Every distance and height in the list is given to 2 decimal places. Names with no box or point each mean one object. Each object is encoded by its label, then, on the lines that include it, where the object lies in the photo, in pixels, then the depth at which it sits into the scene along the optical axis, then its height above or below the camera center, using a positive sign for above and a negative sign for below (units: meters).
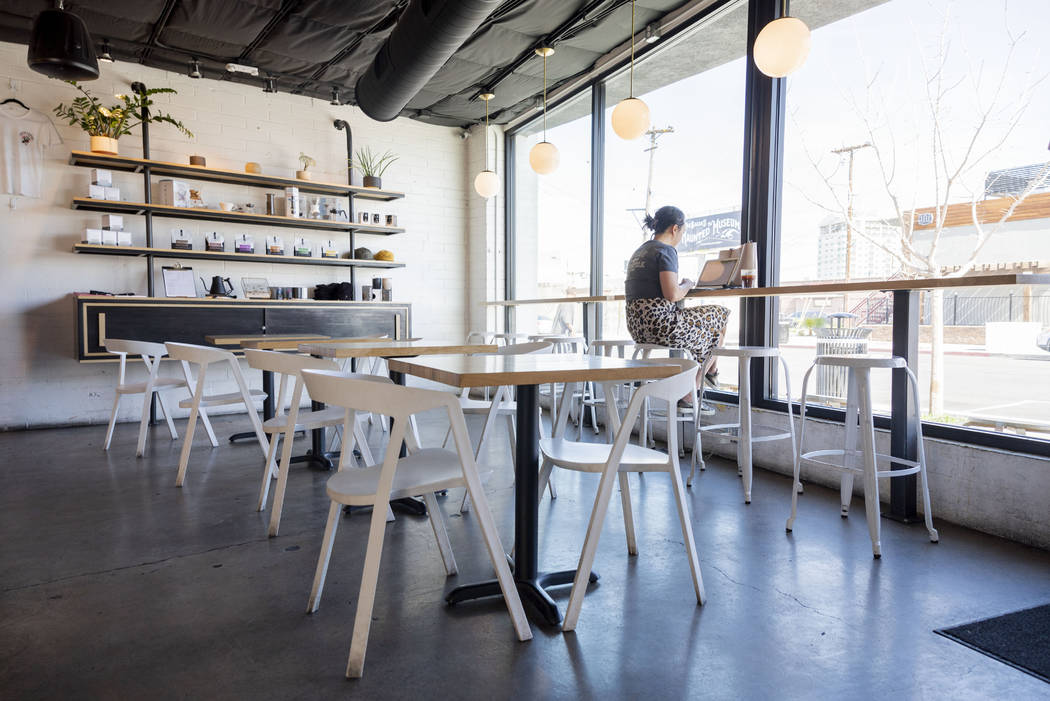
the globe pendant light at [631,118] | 4.09 +1.36
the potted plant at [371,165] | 6.42 +1.72
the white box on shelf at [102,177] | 5.15 +1.22
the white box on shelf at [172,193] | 5.43 +1.15
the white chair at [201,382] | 3.30 -0.32
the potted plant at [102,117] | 5.08 +1.73
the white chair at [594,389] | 4.20 -0.50
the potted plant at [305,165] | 6.04 +1.55
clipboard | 5.51 +0.38
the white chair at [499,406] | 2.78 -0.40
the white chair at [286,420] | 2.49 -0.45
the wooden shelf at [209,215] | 5.19 +0.99
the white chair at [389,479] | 1.56 -0.45
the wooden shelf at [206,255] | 5.19 +0.62
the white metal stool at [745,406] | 3.18 -0.45
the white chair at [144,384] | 4.06 -0.41
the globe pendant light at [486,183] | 5.93 +1.35
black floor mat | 1.70 -0.92
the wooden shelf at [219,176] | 5.14 +1.35
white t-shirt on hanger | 5.00 +1.44
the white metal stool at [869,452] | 2.51 -0.55
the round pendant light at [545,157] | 5.22 +1.41
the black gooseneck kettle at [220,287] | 5.60 +0.33
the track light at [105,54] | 5.07 +2.22
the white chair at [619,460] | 1.79 -0.44
